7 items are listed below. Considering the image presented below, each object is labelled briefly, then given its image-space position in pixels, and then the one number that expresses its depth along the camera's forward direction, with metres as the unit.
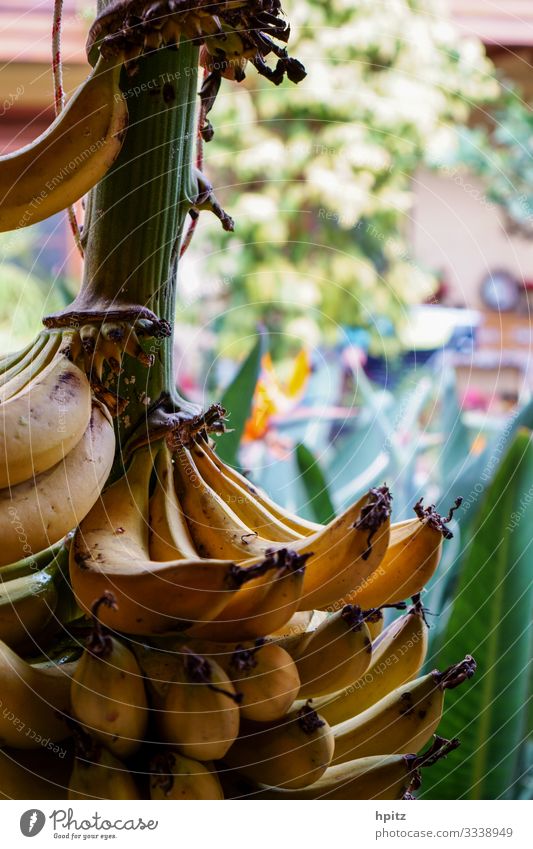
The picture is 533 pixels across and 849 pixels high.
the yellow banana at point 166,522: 0.45
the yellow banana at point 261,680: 0.39
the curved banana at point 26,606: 0.46
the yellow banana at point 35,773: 0.42
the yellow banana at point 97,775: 0.39
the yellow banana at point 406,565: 0.48
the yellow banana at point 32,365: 0.44
